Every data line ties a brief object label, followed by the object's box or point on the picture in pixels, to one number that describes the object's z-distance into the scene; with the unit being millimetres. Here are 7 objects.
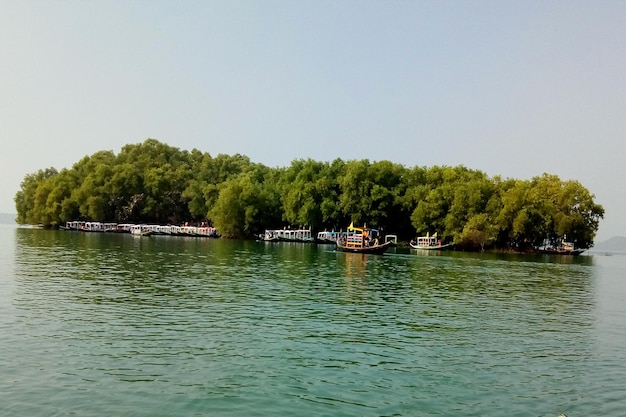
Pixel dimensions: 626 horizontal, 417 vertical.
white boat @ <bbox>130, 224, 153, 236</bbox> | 127375
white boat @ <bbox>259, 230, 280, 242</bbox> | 117875
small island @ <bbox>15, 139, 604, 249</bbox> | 102688
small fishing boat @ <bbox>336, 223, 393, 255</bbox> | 78512
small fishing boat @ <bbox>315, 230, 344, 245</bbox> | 115875
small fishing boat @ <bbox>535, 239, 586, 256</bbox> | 105438
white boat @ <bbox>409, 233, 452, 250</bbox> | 103625
